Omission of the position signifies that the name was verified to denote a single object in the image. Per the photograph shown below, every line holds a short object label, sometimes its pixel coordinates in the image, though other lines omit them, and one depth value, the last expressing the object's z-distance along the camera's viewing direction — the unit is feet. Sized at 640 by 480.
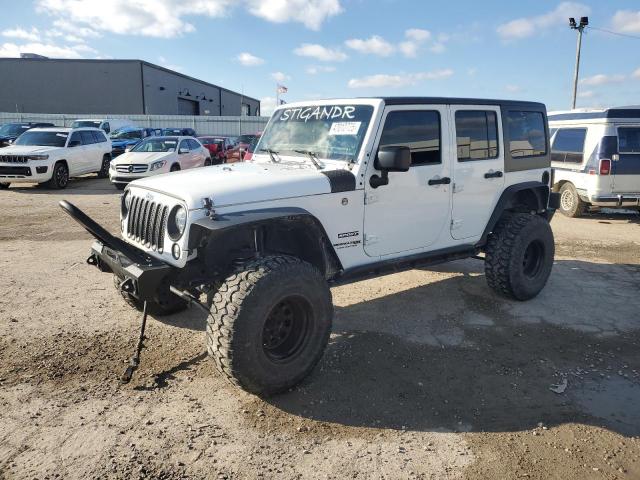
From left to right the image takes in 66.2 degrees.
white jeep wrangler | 10.34
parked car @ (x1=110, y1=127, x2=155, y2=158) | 62.59
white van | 31.45
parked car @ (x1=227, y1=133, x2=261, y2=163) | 64.23
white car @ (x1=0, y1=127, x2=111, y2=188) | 42.34
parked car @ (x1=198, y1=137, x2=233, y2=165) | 64.32
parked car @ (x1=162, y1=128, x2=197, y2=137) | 74.84
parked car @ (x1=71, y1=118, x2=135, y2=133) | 79.30
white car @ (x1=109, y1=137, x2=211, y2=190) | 42.93
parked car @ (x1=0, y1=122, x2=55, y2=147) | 63.62
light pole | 77.20
